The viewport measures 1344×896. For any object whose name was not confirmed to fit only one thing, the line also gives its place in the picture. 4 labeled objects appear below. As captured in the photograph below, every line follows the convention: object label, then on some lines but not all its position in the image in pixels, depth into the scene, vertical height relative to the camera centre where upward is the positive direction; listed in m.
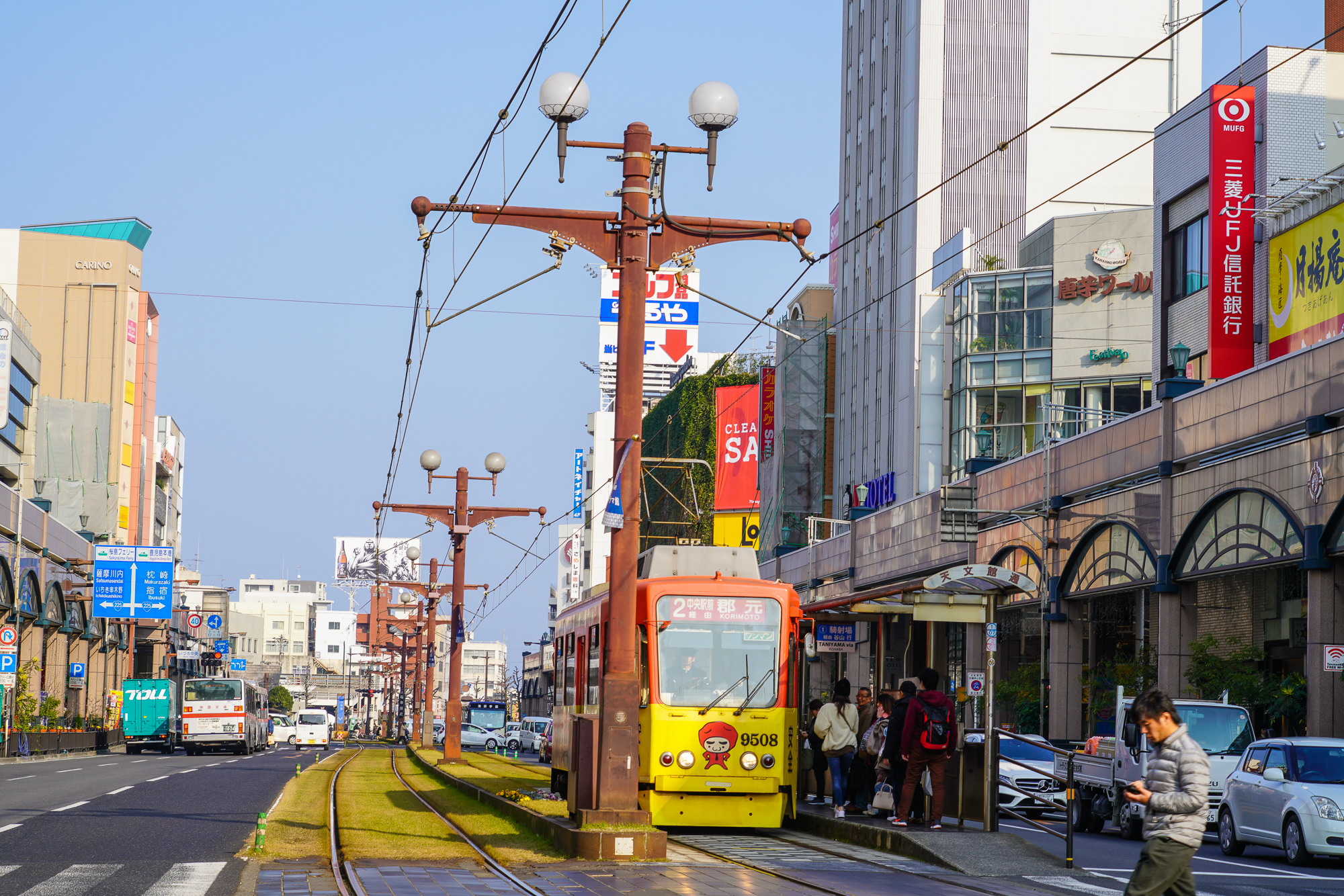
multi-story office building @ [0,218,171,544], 90.12 +15.91
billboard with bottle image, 184.88 +4.93
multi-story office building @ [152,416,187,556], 114.94 +9.17
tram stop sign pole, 16.30 +0.46
